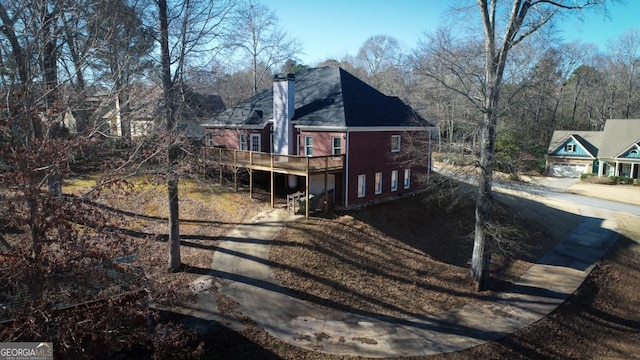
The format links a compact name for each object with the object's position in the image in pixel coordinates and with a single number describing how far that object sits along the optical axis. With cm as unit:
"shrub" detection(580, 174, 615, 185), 4203
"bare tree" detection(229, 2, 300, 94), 3645
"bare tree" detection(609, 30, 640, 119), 5462
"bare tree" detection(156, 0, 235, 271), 1379
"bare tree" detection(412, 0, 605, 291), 1545
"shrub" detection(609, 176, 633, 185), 4112
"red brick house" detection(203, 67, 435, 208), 2150
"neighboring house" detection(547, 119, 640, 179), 4275
